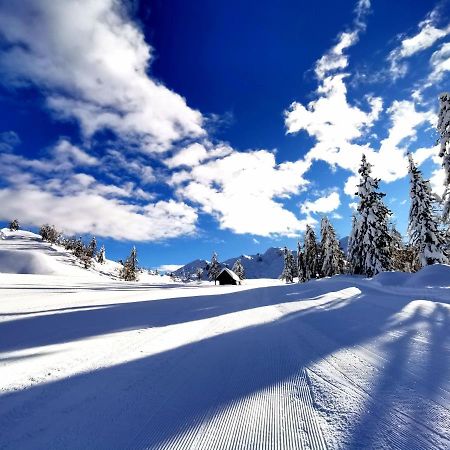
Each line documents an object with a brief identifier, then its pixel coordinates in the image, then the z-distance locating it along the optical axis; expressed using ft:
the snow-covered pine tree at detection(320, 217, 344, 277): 158.30
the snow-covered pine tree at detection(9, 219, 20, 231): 480.48
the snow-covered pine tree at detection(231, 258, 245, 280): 320.29
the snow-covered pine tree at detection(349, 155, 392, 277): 108.47
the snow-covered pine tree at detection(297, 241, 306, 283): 193.98
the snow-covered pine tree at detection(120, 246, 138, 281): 279.08
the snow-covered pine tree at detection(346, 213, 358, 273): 120.78
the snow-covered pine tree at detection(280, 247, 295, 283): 237.08
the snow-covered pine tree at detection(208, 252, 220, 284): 303.27
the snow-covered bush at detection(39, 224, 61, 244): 415.23
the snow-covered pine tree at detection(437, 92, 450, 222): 68.13
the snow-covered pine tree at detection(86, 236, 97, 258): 386.67
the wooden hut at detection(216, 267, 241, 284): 216.54
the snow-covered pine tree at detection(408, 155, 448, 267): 94.43
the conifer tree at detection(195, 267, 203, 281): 496.23
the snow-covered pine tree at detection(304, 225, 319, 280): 175.11
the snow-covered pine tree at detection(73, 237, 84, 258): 351.05
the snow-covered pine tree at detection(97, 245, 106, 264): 404.57
